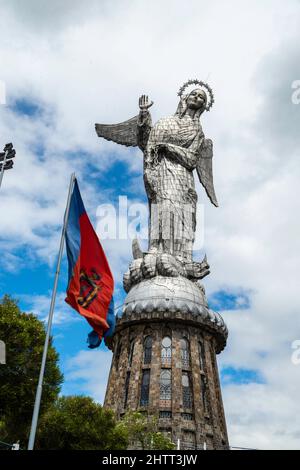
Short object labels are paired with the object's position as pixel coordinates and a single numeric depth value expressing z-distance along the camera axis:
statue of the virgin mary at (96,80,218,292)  36.34
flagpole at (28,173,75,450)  12.08
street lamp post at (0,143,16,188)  22.08
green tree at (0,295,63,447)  23.47
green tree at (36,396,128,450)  24.48
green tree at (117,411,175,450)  27.03
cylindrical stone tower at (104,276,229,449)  31.00
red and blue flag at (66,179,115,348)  14.20
